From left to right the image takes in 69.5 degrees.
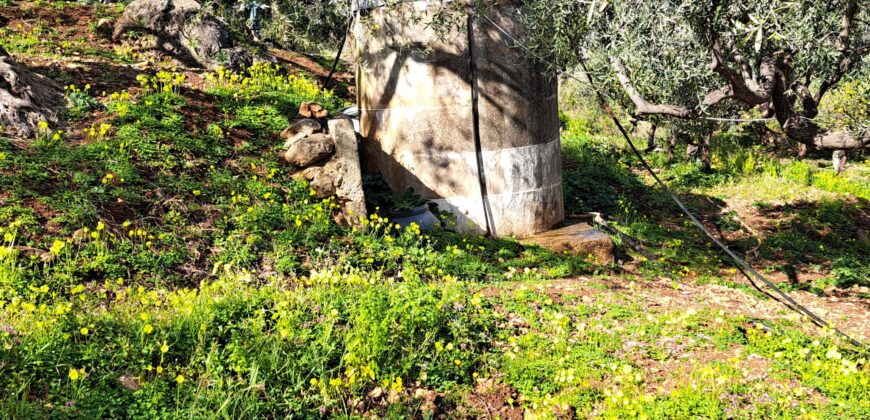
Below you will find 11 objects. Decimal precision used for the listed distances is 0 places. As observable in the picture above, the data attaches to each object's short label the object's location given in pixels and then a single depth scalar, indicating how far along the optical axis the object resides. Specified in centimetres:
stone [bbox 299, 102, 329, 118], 861
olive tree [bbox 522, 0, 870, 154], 652
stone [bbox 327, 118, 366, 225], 762
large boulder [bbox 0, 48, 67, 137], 704
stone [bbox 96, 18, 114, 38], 1135
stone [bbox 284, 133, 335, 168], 782
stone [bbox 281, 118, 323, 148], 816
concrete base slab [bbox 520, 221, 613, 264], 832
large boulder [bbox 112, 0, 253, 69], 1112
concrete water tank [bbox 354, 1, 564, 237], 837
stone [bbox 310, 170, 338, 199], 764
